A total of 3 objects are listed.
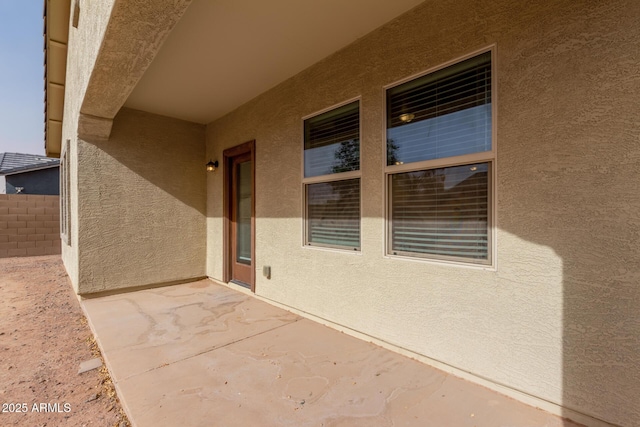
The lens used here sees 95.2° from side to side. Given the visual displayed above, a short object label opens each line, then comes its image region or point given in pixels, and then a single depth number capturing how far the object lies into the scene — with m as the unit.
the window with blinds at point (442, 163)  2.24
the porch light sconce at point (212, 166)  5.37
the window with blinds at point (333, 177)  3.16
